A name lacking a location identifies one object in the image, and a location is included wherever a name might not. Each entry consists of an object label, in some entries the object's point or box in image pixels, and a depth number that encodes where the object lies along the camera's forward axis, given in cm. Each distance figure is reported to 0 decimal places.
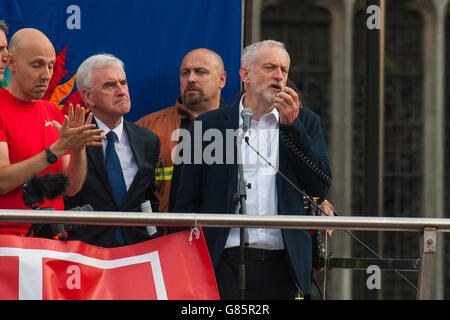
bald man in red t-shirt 973
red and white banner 863
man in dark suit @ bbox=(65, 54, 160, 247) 1060
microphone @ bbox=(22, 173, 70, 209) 920
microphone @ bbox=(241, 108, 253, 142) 985
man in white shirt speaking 1030
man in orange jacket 1201
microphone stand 941
